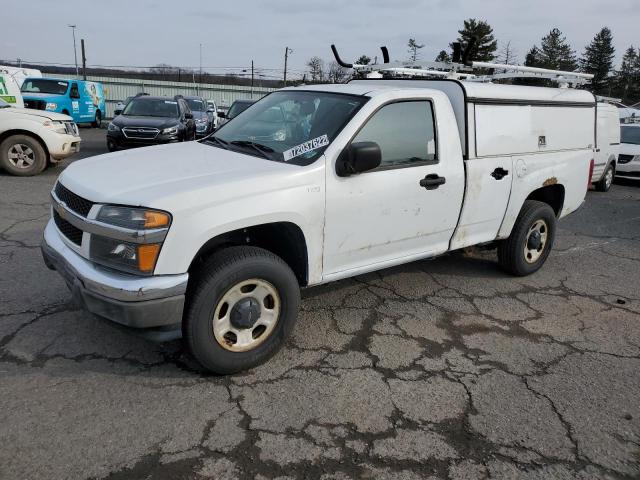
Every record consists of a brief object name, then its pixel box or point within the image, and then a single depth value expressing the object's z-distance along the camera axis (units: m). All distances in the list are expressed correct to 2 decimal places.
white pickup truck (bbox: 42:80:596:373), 2.89
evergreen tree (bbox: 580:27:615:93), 71.12
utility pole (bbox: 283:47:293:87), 52.31
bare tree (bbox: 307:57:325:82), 53.06
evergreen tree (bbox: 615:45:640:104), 63.91
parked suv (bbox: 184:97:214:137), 17.41
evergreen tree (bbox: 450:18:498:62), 53.47
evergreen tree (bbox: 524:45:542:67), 55.21
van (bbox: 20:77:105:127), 18.17
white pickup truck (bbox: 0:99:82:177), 9.41
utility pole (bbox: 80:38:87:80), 42.10
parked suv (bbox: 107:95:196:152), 12.27
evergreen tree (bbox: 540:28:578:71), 62.91
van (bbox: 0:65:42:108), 13.20
